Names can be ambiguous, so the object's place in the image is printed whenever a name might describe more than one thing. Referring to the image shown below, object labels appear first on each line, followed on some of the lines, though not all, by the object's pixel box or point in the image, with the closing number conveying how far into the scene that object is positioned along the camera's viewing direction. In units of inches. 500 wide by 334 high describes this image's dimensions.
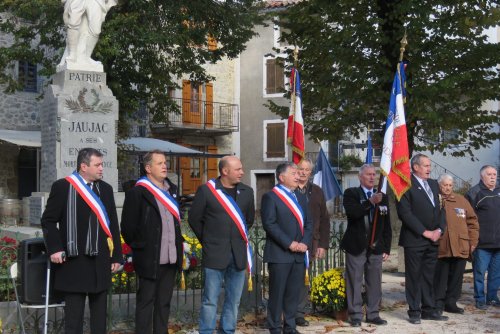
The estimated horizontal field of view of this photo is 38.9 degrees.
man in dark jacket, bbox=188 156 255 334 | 260.7
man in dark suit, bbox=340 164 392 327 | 317.7
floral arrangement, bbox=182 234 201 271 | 313.6
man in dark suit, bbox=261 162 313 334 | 277.6
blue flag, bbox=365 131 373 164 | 365.2
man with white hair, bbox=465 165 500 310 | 379.9
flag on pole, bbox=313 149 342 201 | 414.3
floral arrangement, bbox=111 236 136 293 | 296.7
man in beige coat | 352.5
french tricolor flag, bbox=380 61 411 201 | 332.8
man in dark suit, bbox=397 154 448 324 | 326.6
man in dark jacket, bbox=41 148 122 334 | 231.9
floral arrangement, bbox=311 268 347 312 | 325.7
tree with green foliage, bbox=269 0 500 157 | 484.1
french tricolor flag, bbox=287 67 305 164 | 363.9
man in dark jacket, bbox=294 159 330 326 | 315.3
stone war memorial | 434.0
